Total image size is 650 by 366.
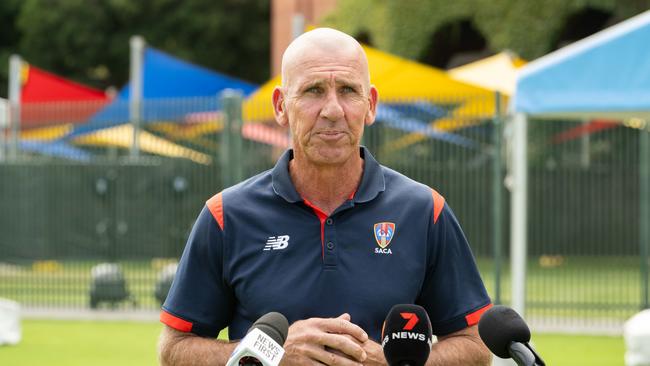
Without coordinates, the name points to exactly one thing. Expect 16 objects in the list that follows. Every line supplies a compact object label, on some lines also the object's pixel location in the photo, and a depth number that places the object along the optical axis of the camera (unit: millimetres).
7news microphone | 2959
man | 3525
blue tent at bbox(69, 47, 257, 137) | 32062
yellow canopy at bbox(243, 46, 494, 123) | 20062
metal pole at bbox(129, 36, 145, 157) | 29450
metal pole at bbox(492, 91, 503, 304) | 15656
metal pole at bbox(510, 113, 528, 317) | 12008
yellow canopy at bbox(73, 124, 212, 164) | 17438
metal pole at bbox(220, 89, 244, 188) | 16719
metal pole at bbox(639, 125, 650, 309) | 15883
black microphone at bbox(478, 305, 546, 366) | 2879
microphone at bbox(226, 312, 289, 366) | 2510
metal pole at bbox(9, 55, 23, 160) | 18719
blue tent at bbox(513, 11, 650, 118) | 10141
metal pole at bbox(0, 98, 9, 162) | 18814
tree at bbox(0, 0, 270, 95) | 52688
